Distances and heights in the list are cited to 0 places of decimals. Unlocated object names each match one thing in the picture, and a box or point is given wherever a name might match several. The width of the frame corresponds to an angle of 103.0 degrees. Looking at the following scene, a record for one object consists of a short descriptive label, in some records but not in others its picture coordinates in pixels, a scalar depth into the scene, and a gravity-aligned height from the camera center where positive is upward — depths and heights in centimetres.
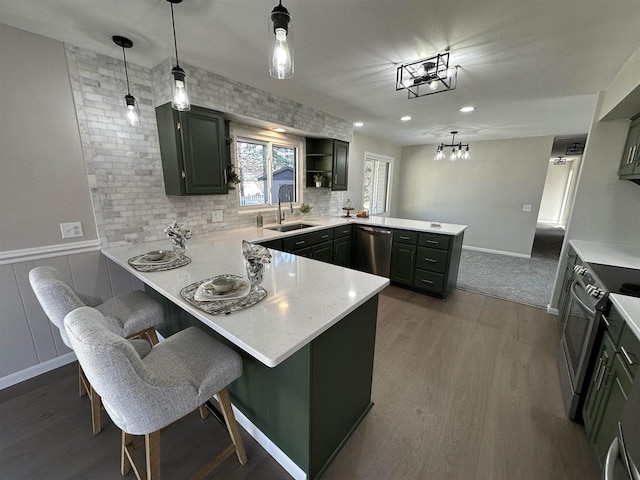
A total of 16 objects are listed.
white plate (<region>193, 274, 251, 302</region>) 124 -53
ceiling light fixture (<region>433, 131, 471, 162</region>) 433 +60
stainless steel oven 153 -94
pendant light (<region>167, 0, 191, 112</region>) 150 +55
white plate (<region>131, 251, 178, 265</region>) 175 -53
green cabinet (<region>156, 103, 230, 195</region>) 224 +32
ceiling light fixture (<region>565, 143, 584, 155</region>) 594 +100
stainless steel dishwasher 369 -91
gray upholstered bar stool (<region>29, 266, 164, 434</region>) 122 -79
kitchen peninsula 105 -77
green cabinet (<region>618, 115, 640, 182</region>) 214 +32
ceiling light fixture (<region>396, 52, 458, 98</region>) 193 +93
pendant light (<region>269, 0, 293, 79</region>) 98 +56
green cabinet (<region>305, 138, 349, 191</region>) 389 +41
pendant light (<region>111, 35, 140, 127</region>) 183 +66
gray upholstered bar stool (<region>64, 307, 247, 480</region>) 82 -80
